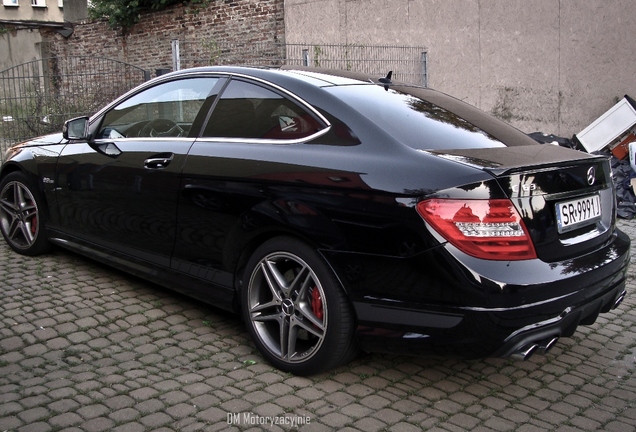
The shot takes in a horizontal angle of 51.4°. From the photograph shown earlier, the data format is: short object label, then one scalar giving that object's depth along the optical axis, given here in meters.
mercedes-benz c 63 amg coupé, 3.01
